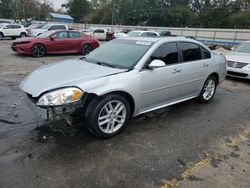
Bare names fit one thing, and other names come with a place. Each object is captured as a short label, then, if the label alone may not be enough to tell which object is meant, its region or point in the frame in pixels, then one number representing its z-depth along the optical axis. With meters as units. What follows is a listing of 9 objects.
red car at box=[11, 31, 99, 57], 8.75
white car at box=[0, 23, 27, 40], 15.93
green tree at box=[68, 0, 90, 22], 56.49
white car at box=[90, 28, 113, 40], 20.97
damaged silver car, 2.59
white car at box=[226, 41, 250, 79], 6.17
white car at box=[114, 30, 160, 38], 13.29
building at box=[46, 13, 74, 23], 39.89
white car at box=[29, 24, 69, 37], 15.74
